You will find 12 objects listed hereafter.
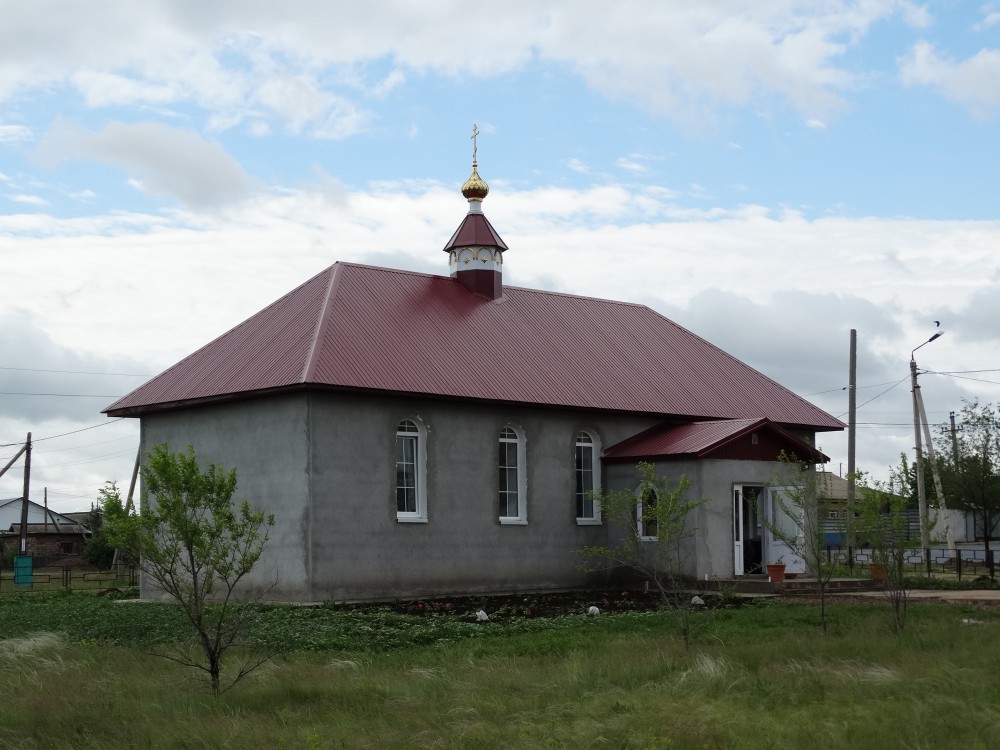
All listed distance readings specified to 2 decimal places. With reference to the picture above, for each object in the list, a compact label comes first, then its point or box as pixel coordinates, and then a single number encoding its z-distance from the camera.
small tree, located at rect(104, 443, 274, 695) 12.43
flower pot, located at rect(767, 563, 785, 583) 26.06
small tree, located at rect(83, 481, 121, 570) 47.30
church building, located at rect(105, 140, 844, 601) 23.50
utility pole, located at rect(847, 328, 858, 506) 34.88
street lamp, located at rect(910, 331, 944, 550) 34.56
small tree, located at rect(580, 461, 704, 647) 15.80
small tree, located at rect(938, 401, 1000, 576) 41.56
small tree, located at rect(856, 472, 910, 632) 16.89
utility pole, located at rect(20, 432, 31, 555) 46.44
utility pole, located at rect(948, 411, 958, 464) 44.28
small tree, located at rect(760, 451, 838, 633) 17.22
